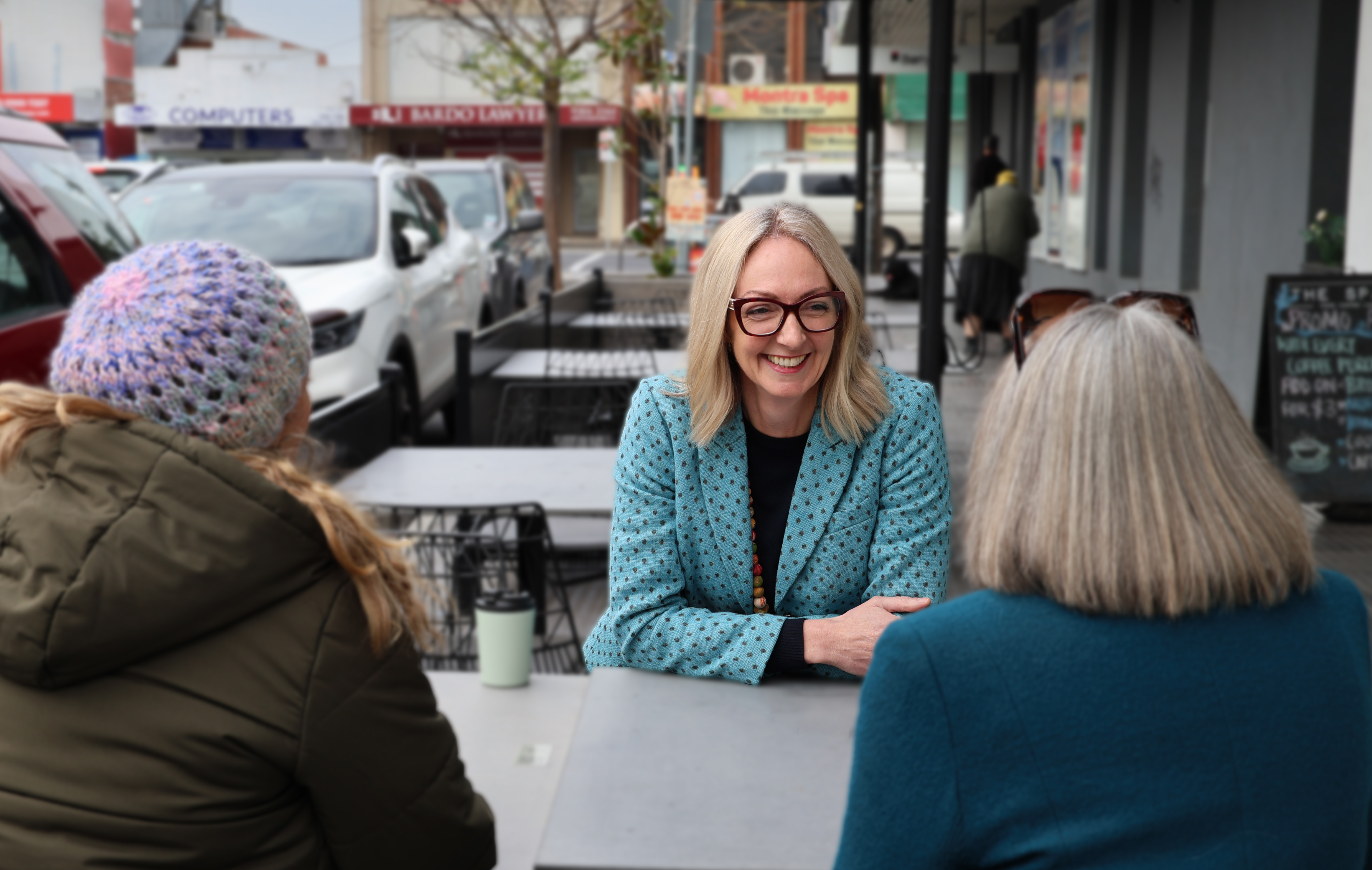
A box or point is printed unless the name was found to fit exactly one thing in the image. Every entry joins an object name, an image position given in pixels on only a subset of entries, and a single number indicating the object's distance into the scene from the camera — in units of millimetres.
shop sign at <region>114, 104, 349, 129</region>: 38844
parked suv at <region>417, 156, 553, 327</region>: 12453
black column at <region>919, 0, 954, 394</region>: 5598
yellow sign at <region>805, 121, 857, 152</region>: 40844
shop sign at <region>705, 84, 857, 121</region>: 39594
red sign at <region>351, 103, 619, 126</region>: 38531
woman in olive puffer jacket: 1469
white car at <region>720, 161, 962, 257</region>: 28500
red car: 4734
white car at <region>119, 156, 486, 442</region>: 7504
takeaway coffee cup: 4207
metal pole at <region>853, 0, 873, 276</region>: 11938
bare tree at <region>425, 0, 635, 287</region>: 16188
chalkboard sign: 6172
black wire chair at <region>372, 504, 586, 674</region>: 4383
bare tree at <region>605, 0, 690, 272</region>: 15422
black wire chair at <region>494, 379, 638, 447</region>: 7320
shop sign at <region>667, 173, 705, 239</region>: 16781
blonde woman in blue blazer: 2424
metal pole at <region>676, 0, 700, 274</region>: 17938
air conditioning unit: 39906
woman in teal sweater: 1334
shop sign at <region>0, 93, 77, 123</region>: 33094
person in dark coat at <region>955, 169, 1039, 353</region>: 12578
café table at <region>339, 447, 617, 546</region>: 4414
